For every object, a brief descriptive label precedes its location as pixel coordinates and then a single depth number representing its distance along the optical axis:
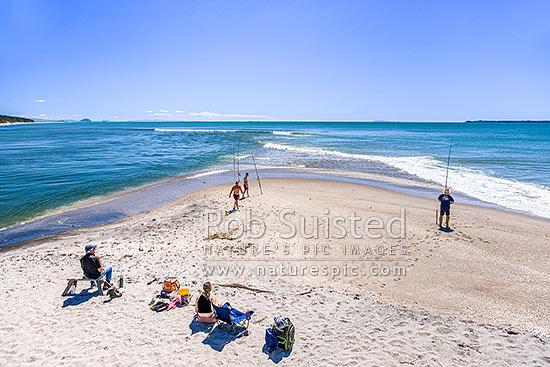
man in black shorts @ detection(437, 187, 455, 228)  11.80
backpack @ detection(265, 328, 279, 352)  5.51
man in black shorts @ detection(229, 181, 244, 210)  14.14
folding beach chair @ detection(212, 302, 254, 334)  5.96
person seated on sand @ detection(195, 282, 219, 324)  6.23
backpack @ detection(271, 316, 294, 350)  5.51
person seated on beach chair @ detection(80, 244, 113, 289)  7.28
